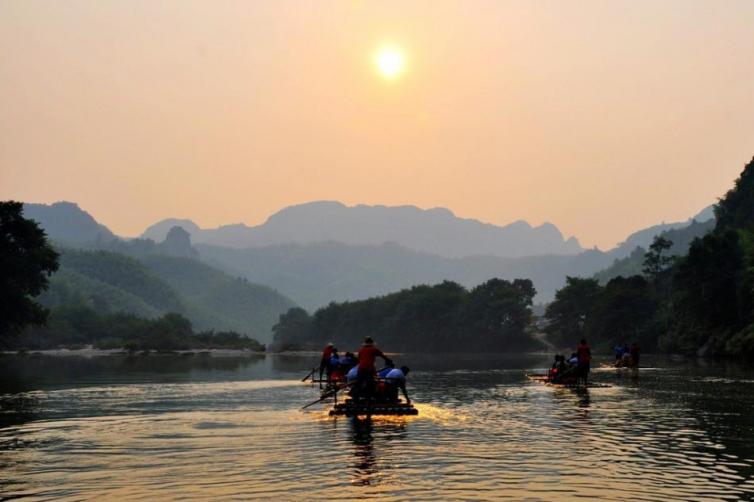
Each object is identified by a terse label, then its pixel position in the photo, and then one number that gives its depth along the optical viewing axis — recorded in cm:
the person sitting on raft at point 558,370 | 5345
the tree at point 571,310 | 16675
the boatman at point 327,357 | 5541
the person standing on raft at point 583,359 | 4994
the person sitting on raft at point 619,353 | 7550
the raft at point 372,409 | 3322
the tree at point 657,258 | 15488
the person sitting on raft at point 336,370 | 5262
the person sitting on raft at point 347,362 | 5080
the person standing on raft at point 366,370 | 3391
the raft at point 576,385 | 5012
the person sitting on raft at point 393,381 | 3481
